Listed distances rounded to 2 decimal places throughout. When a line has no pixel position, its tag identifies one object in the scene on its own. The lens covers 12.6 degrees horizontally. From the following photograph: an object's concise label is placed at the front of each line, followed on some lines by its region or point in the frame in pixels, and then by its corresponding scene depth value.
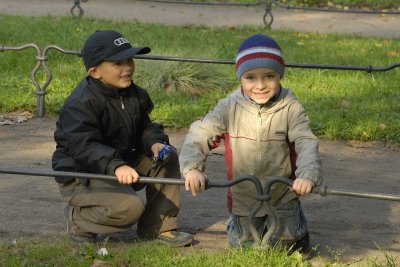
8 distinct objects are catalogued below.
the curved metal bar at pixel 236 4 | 28.20
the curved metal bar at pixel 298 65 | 14.82
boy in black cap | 10.07
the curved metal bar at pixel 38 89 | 16.72
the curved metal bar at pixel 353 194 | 8.41
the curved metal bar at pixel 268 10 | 27.59
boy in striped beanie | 9.52
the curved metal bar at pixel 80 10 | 28.37
